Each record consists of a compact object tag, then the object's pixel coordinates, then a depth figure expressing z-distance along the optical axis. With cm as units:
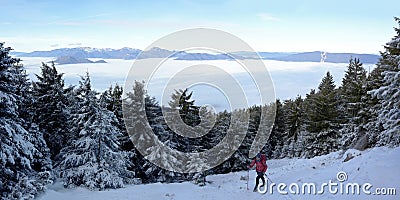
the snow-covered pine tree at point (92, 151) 2012
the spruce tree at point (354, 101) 2945
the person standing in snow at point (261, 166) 1553
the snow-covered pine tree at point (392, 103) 1736
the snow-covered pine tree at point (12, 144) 1332
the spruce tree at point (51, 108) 2298
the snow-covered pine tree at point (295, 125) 4806
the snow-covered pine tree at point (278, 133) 5754
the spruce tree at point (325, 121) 3547
